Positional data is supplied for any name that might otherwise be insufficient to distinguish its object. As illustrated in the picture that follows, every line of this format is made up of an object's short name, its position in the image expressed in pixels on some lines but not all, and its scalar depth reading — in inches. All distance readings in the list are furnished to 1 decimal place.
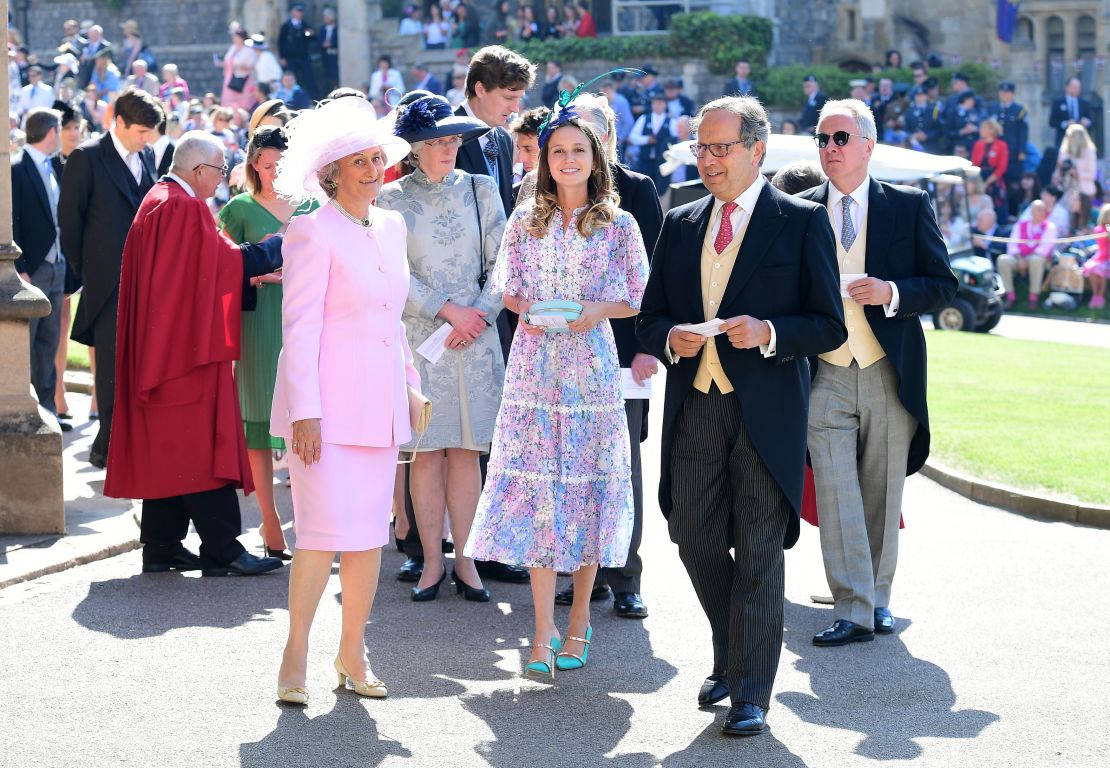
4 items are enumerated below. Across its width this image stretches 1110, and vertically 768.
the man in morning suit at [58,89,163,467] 378.9
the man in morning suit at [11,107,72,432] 439.8
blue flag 1544.0
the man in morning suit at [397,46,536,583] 305.6
